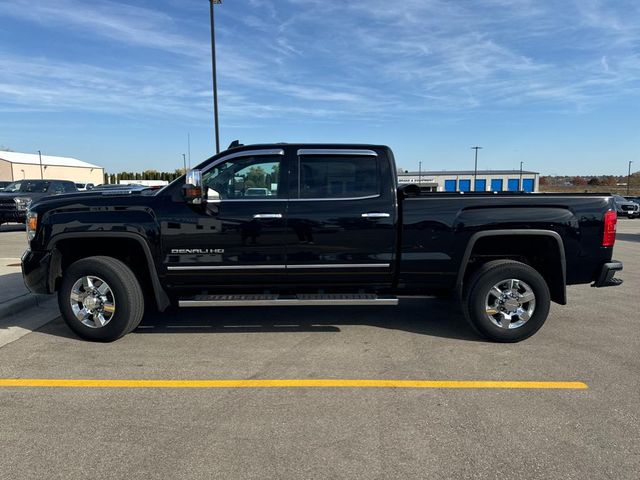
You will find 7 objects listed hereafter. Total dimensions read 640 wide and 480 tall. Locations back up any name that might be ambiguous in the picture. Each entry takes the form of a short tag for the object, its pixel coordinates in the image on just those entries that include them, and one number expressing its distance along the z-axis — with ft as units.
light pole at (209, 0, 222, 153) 49.28
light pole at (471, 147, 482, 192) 189.06
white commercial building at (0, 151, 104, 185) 259.19
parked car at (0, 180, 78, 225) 52.26
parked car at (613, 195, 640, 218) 91.15
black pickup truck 15.21
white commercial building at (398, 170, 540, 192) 194.29
